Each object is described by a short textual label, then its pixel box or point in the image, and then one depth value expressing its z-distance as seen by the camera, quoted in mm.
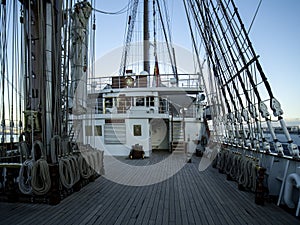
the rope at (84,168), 4859
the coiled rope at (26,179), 3898
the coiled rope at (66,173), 4076
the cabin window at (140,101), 11828
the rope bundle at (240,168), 4360
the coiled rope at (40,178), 3807
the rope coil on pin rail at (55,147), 4078
